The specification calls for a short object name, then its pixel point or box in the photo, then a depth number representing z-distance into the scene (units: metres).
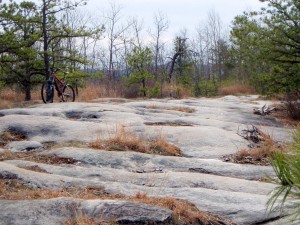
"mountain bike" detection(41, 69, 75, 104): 14.66
